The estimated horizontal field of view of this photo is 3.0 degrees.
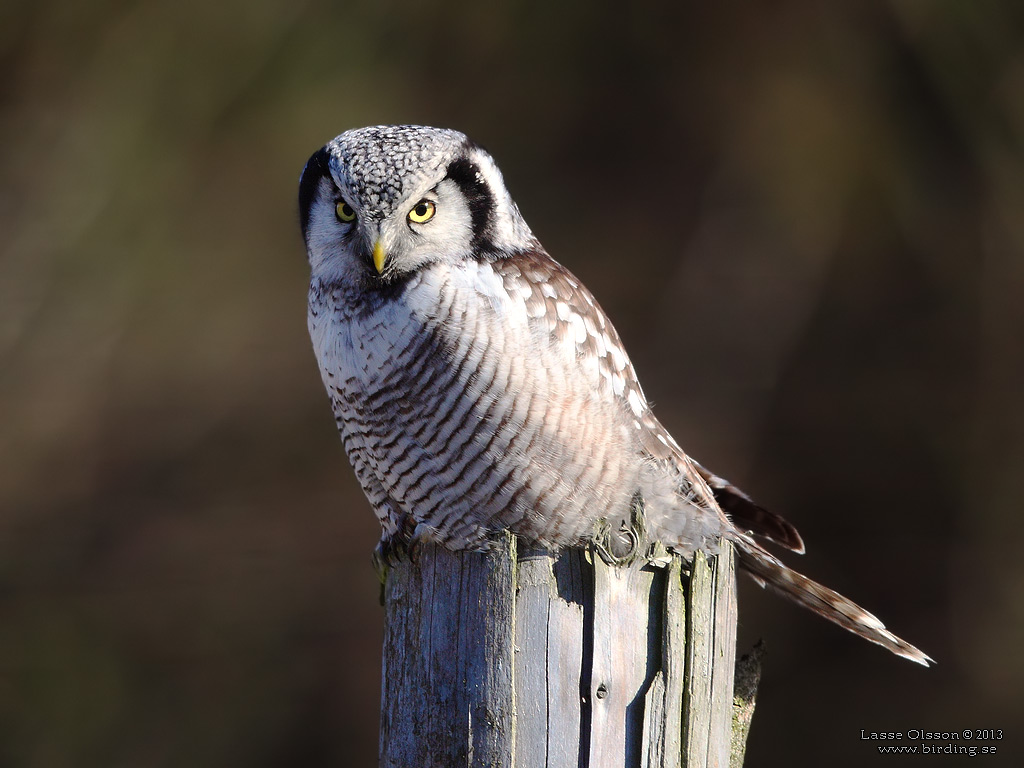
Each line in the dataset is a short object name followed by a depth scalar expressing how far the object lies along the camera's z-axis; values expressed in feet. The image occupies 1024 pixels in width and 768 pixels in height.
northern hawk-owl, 26.24
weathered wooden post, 25.86
